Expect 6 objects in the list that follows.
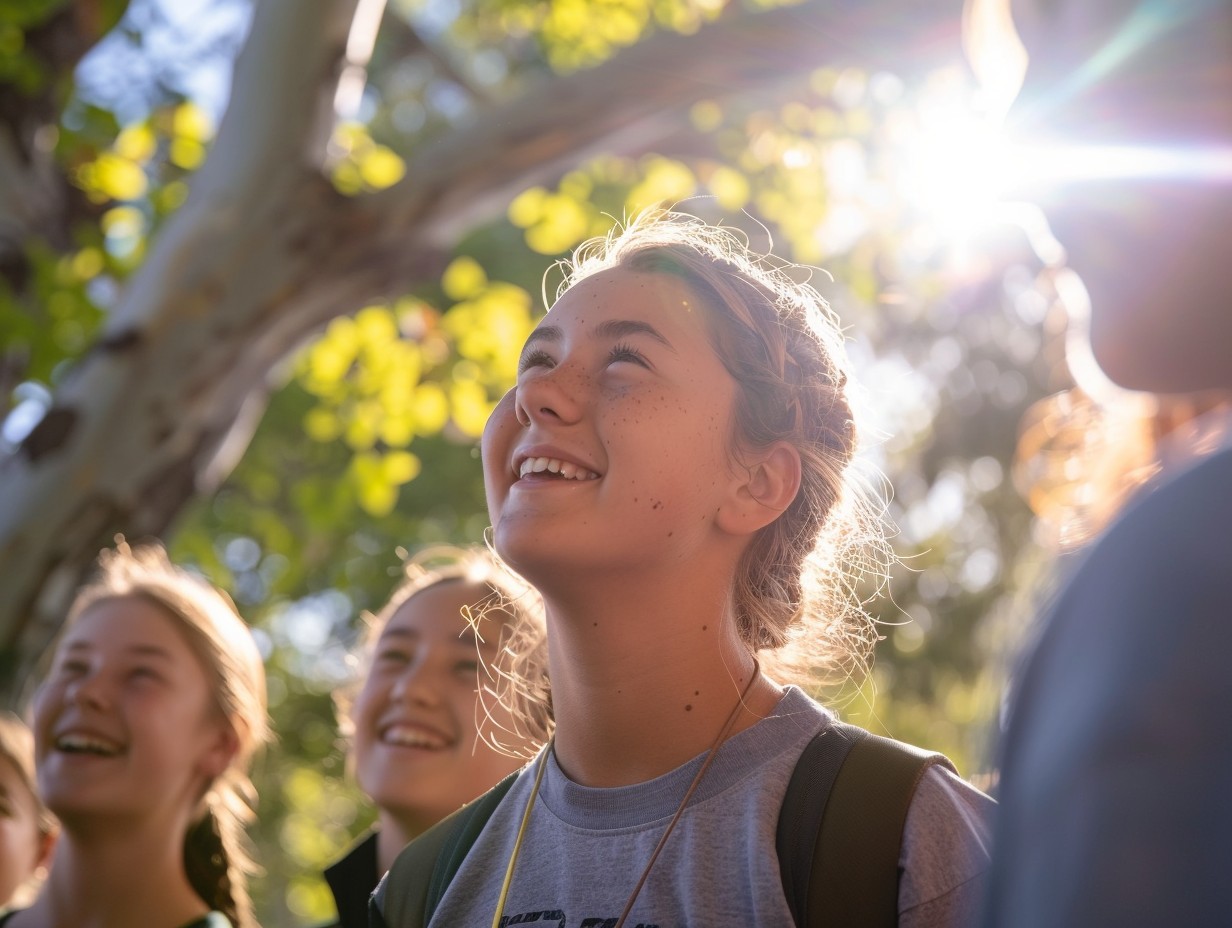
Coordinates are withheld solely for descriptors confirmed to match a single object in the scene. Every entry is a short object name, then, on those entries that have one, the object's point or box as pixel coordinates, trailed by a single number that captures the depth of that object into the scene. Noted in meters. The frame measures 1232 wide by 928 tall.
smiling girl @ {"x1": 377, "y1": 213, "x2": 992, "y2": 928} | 2.02
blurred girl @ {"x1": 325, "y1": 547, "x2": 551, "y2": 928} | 3.33
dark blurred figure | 0.76
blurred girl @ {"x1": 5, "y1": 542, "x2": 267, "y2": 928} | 3.28
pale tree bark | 4.84
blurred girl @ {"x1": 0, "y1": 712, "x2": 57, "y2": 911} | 4.05
